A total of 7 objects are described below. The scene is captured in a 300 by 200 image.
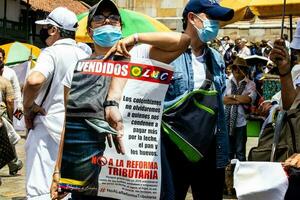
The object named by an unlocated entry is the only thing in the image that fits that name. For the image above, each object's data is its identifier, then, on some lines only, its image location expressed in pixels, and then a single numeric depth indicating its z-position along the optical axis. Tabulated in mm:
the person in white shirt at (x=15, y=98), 9219
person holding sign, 3557
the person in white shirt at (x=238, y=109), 8828
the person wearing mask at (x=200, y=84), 4055
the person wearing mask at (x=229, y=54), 21214
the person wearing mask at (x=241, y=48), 21567
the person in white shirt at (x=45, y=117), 5000
